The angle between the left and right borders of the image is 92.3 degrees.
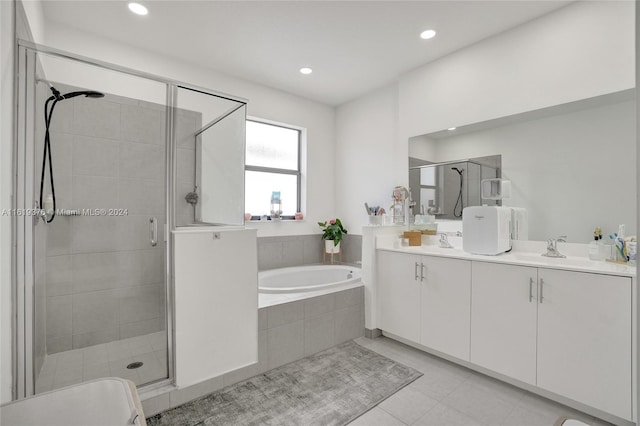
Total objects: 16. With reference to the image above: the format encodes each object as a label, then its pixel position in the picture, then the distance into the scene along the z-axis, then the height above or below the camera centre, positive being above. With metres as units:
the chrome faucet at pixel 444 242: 2.86 -0.27
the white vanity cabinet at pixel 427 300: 2.32 -0.72
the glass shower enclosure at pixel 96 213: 1.59 +0.00
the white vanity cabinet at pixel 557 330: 1.69 -0.72
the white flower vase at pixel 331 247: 3.88 -0.43
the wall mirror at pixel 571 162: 2.03 +0.38
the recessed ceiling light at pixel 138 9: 2.22 +1.51
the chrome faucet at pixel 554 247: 2.23 -0.25
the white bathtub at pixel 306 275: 3.39 -0.72
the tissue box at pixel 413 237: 3.00 -0.23
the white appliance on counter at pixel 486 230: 2.32 -0.13
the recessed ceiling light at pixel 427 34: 2.55 +1.50
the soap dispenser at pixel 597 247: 2.04 -0.22
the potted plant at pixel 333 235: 3.87 -0.27
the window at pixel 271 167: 3.61 +0.56
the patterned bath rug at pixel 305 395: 1.79 -1.19
